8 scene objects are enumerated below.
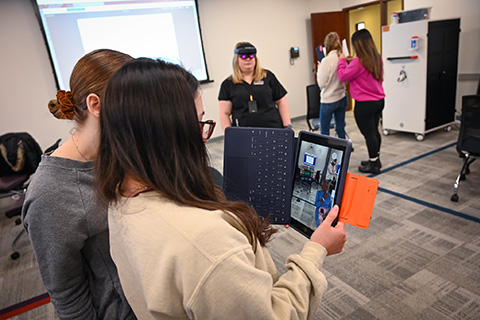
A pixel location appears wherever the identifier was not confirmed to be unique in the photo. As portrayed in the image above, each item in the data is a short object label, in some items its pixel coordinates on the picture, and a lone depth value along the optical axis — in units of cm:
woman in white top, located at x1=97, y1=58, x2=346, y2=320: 52
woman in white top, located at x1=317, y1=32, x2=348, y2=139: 329
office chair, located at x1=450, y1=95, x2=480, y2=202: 243
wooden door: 576
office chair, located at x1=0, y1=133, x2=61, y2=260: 298
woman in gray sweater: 72
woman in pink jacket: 287
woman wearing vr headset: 236
